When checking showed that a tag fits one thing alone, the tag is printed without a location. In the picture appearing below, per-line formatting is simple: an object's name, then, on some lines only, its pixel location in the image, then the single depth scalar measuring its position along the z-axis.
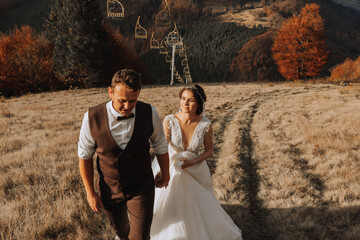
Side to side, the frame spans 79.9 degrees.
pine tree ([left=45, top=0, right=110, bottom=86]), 22.33
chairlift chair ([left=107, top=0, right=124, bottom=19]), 12.94
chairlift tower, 23.45
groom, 1.98
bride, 2.85
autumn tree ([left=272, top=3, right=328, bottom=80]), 26.52
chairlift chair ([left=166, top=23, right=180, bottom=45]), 23.42
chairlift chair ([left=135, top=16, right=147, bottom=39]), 16.47
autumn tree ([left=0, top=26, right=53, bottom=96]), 21.52
